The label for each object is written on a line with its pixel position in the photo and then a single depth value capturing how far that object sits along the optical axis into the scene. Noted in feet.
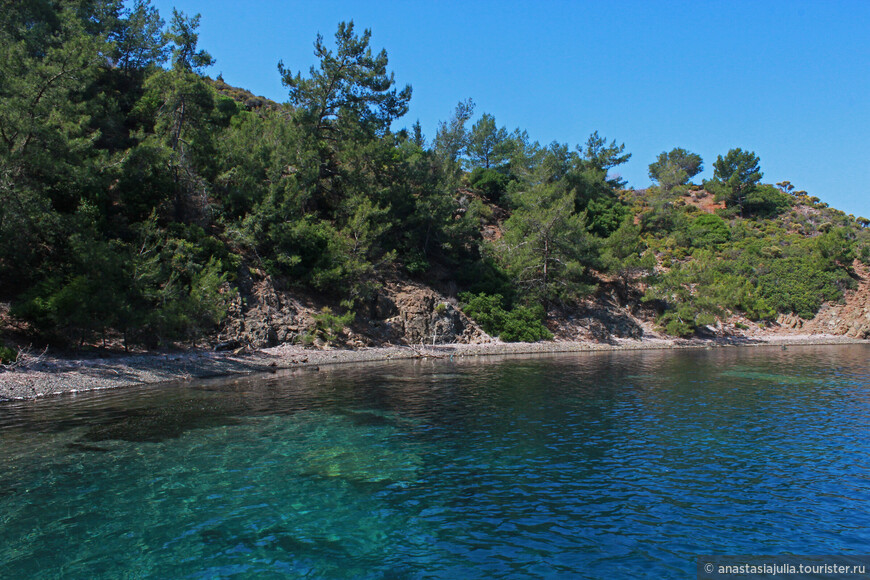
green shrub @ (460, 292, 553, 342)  159.33
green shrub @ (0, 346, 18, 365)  71.97
